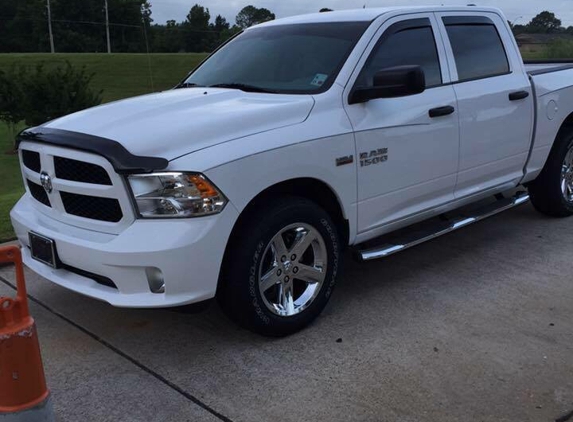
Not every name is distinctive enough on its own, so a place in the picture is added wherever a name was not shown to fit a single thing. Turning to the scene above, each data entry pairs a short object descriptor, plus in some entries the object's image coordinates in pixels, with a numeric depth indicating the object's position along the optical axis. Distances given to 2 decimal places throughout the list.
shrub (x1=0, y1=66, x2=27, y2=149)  17.22
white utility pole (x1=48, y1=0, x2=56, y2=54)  67.75
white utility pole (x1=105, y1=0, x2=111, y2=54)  64.01
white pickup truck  3.35
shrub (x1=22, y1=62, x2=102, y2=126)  16.69
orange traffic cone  2.59
